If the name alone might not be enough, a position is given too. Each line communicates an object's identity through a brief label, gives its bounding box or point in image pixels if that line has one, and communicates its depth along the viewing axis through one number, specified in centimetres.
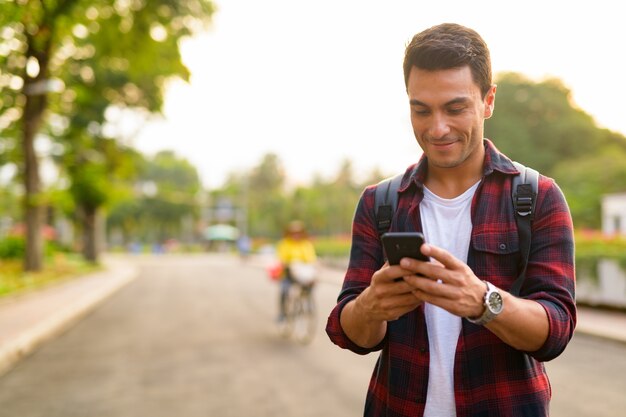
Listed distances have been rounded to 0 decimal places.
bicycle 1051
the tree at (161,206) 9162
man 162
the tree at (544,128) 5131
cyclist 1048
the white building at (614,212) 3269
